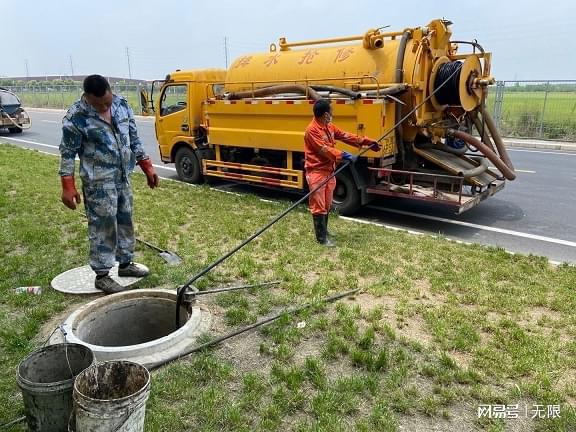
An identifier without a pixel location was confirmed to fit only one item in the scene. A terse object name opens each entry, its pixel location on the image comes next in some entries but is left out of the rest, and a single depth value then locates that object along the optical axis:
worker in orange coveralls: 5.85
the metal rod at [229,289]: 4.22
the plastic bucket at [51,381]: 2.56
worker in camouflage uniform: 4.06
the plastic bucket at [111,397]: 2.33
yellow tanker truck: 7.07
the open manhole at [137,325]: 3.46
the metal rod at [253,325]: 3.51
